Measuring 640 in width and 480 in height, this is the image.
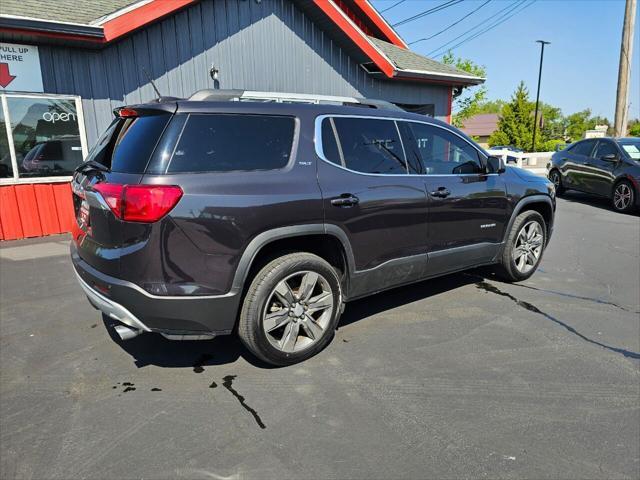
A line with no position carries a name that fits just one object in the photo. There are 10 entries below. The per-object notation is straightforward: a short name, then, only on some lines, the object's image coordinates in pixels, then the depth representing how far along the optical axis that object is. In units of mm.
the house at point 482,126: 82062
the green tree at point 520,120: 50906
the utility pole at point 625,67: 15211
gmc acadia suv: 2779
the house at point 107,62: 7230
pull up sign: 7039
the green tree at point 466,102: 31984
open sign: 7645
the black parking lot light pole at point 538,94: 45262
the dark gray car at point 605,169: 9758
